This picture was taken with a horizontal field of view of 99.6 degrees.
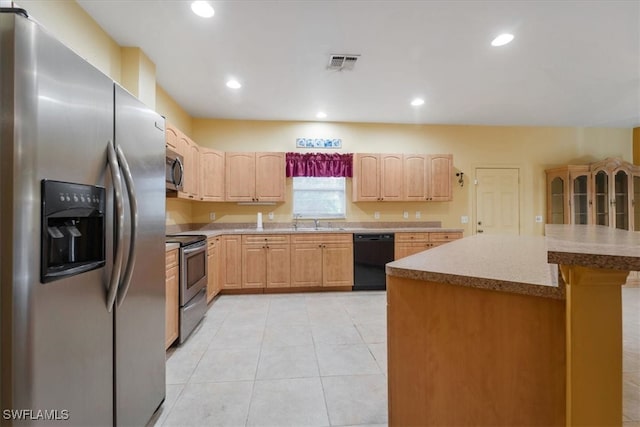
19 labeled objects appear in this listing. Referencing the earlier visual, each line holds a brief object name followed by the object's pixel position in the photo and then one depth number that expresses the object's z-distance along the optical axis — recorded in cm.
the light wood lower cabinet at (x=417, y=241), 420
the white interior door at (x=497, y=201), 489
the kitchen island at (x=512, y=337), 76
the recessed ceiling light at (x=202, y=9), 205
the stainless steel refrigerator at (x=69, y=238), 79
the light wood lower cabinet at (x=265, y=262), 400
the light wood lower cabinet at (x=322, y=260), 407
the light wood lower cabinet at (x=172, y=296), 225
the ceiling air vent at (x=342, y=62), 276
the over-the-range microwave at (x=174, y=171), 273
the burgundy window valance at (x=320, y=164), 451
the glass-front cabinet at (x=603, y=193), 445
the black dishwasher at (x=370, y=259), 414
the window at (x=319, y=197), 470
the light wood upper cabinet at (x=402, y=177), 449
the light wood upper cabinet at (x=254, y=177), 431
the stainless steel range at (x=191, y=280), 248
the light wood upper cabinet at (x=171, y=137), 291
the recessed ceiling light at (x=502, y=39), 244
